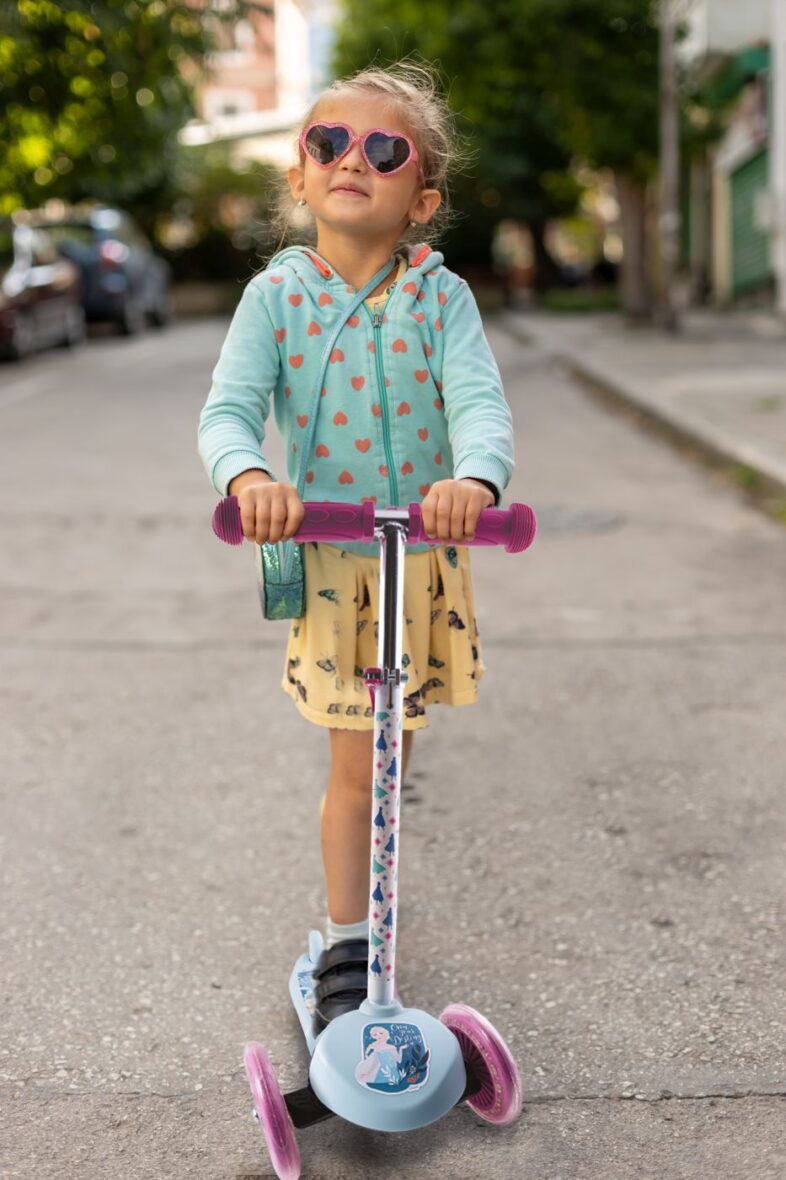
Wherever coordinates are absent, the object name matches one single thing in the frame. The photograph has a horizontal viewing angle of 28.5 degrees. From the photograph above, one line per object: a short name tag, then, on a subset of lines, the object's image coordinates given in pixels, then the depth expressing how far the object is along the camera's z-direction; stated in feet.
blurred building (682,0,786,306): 75.41
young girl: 8.48
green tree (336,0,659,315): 66.28
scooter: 7.40
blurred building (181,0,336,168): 136.26
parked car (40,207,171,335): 71.56
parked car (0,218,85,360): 55.72
